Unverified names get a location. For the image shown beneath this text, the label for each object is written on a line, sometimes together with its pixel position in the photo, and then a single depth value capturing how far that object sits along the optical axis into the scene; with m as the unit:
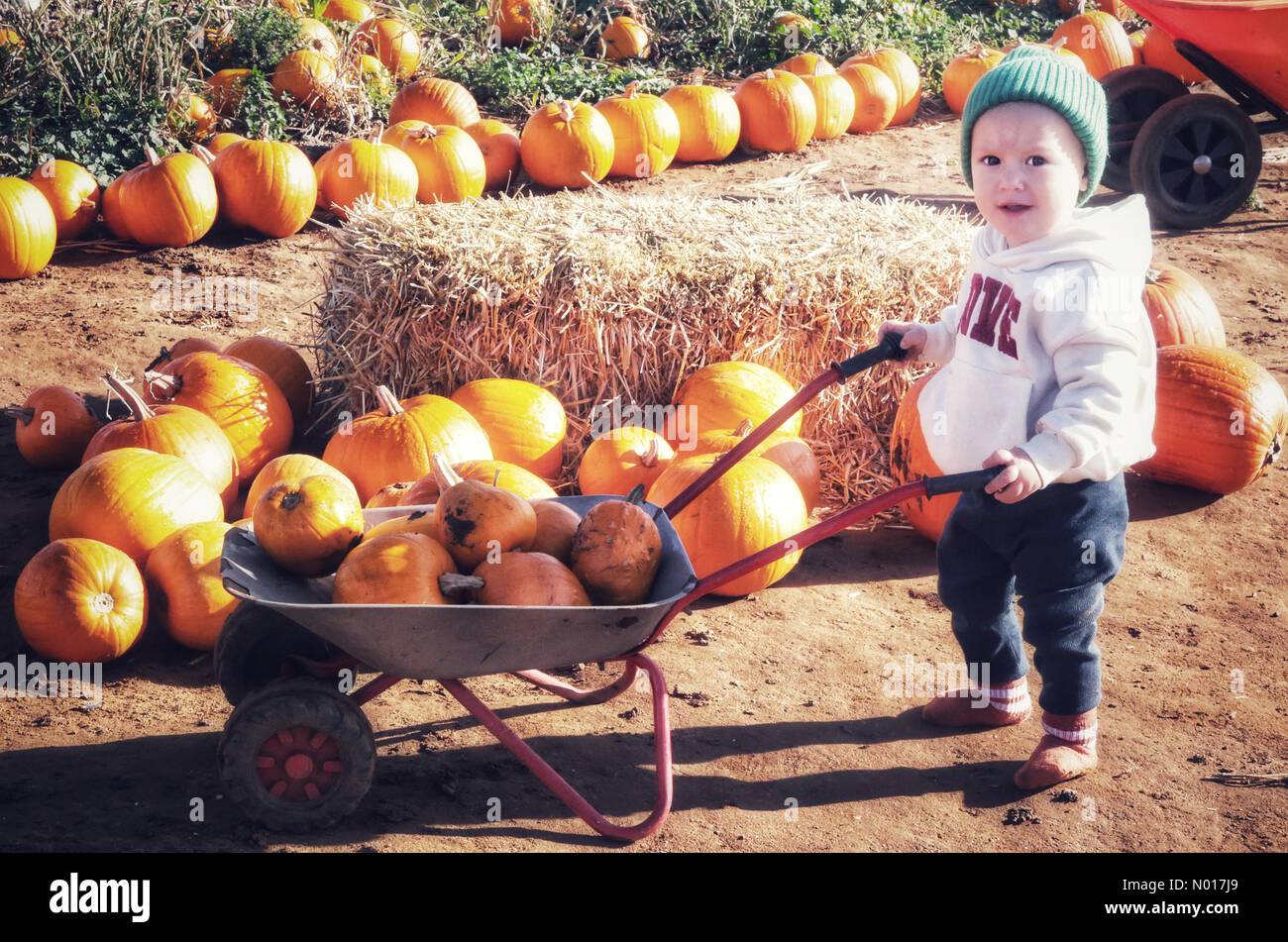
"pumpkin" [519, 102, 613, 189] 7.70
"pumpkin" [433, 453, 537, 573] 2.87
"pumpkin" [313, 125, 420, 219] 7.00
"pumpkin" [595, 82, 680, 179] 8.02
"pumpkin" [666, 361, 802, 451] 4.59
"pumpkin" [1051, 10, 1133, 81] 10.21
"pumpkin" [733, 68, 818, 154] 8.63
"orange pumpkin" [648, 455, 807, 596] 4.04
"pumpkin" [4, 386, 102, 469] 4.66
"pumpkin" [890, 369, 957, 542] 4.36
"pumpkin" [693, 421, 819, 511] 4.38
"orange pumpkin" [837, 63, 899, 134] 9.37
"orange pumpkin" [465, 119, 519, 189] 7.95
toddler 2.80
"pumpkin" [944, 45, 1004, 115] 9.80
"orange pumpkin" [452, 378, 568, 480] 4.53
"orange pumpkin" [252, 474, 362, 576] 2.87
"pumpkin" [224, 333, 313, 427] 5.05
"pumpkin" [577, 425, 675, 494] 4.34
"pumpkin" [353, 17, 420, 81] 9.36
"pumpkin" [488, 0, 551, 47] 10.34
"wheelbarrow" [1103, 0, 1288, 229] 7.07
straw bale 4.73
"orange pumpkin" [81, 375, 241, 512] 4.18
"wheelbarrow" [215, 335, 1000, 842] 2.68
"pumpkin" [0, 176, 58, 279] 6.25
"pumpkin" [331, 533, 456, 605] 2.72
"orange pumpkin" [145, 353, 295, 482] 4.53
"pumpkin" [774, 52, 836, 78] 9.32
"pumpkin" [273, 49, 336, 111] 8.38
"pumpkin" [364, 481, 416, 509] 3.46
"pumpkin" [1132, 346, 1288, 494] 4.64
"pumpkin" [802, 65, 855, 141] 9.05
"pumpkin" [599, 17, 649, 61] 10.12
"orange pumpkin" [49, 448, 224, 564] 3.80
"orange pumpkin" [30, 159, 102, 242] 6.82
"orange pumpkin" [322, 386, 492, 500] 4.20
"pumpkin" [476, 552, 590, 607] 2.77
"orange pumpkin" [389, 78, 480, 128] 8.42
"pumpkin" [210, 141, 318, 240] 6.86
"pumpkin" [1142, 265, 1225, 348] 5.11
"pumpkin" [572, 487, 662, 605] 2.87
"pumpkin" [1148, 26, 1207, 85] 8.74
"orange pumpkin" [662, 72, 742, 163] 8.42
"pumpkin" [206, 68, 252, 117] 8.10
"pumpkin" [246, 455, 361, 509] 3.81
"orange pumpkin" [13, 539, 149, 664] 3.50
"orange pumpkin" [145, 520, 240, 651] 3.60
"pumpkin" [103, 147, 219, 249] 6.68
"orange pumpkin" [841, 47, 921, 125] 9.64
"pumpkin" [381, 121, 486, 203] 7.32
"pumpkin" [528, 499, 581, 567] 3.01
